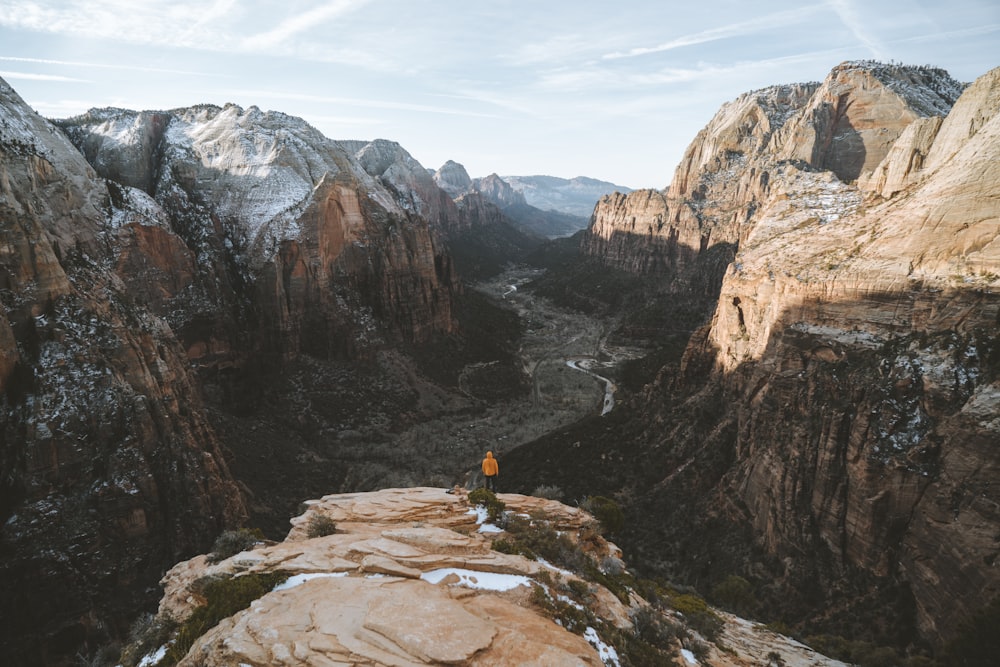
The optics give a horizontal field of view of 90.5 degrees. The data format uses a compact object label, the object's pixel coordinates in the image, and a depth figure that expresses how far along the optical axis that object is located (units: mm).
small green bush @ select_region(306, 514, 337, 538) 15164
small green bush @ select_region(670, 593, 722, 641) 15859
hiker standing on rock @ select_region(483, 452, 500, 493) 19252
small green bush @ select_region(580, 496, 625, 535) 19938
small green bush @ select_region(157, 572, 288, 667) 10258
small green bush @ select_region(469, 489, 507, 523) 16717
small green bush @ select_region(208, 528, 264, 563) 14938
